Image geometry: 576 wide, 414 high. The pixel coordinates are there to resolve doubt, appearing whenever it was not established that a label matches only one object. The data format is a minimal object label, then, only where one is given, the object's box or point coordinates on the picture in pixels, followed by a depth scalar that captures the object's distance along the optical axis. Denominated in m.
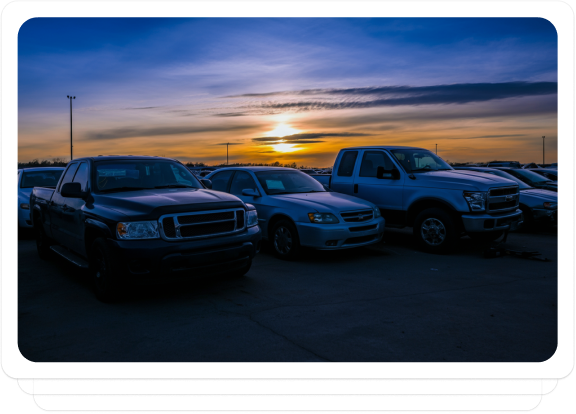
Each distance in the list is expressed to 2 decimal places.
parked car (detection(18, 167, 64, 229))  9.53
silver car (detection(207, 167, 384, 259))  7.01
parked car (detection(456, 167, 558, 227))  9.98
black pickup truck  4.57
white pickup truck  7.62
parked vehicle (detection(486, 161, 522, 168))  34.13
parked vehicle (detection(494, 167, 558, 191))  11.76
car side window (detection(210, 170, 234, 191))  8.75
